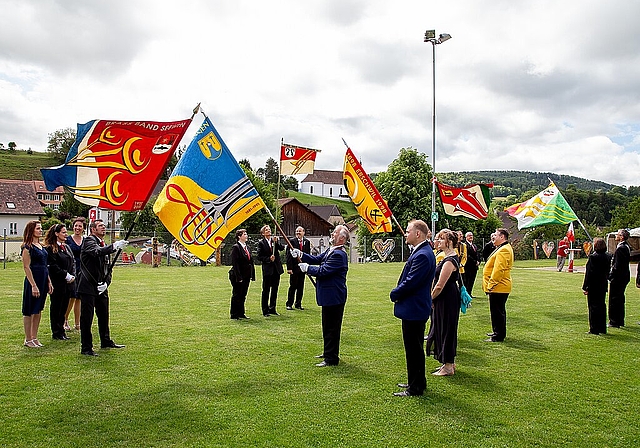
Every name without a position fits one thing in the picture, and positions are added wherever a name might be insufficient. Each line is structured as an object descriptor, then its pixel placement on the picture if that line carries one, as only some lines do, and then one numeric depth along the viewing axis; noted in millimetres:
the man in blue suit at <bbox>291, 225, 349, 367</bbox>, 8070
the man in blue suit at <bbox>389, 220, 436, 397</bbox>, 6668
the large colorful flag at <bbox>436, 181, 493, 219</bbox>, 19156
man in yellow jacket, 9711
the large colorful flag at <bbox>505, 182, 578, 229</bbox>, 20234
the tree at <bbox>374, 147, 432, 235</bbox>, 47625
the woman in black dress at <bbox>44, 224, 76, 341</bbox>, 9688
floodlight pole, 24109
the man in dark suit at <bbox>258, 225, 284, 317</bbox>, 13156
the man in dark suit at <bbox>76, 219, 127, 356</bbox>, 8422
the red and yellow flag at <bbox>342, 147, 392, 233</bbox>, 13484
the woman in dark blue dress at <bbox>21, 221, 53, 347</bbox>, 8797
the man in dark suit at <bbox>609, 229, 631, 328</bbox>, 11812
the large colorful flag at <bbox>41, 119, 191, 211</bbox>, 7891
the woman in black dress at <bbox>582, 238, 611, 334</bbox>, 10875
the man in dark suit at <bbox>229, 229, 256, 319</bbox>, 12305
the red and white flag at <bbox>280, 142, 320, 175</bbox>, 19094
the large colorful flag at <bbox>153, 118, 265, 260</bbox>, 8250
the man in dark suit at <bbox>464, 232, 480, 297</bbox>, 14945
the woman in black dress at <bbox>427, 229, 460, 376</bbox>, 7520
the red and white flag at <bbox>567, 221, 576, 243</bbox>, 29141
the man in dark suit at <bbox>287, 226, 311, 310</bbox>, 13633
